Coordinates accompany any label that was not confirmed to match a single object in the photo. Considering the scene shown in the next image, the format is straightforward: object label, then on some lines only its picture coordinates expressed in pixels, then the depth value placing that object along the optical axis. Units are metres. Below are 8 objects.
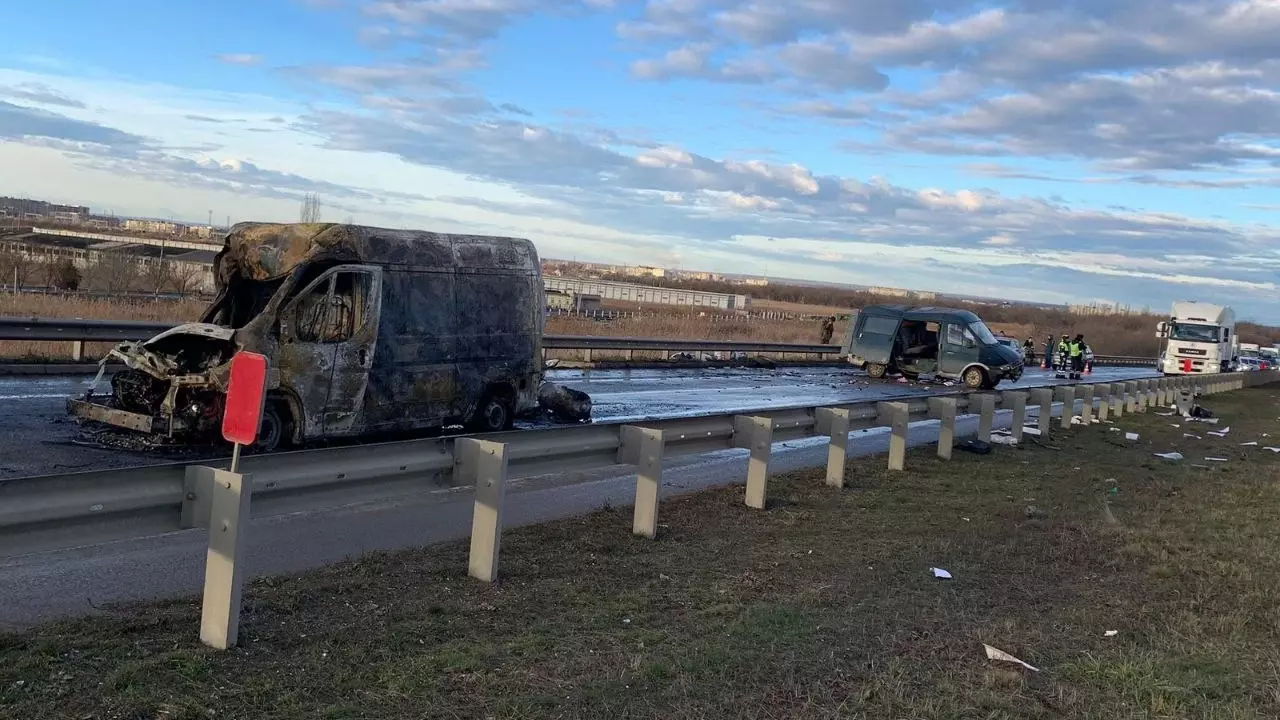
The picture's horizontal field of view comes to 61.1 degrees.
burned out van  10.45
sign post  4.67
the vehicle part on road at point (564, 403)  15.00
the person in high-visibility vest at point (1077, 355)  39.75
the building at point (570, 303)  60.75
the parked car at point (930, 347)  29.89
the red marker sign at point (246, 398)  4.86
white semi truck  46.22
